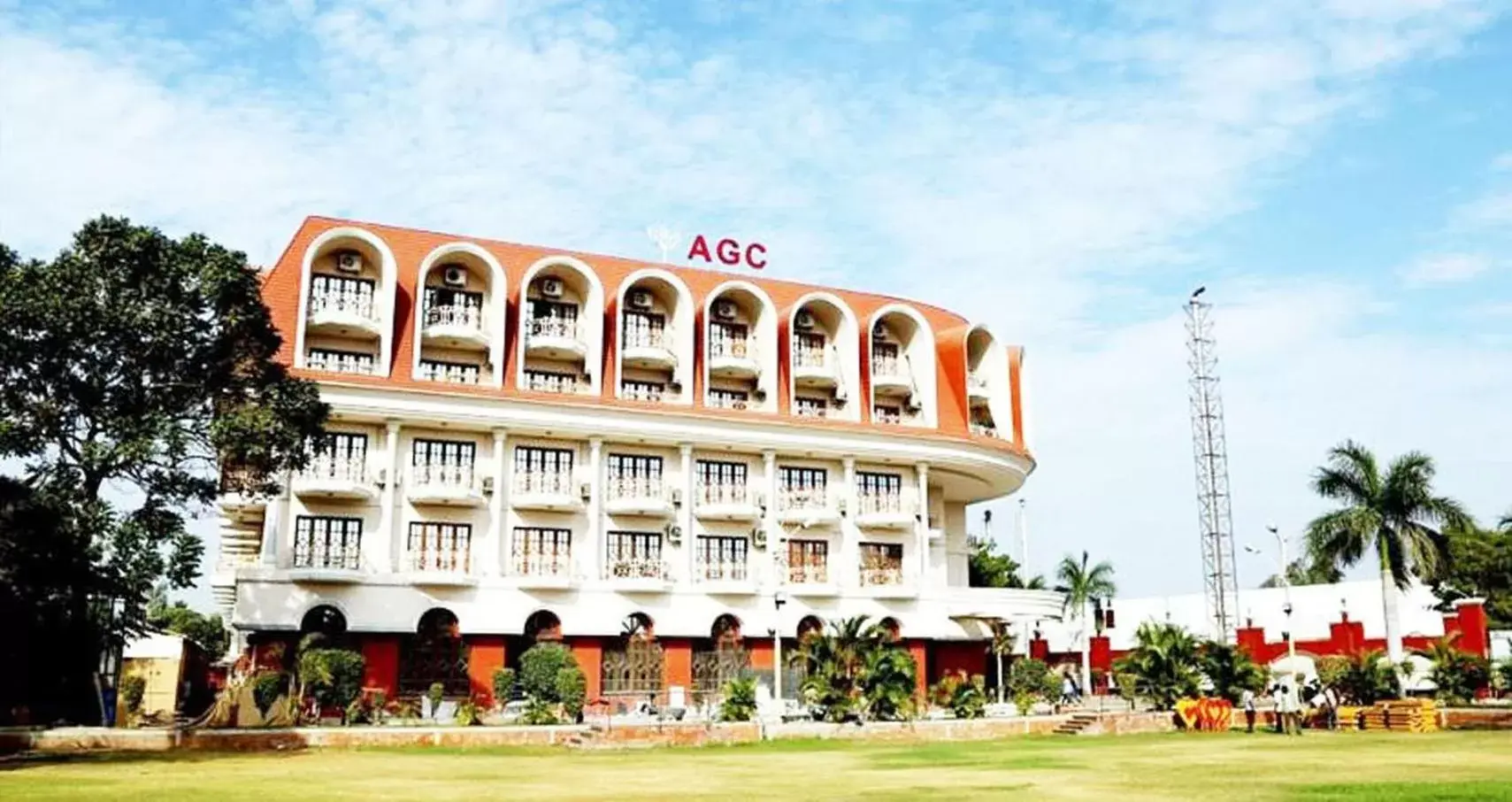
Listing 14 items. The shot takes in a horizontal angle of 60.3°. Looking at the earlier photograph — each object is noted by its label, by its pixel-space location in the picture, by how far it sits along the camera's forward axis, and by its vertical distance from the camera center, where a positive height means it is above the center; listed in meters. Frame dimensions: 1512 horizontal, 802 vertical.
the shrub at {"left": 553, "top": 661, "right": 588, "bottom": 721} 34.91 -0.99
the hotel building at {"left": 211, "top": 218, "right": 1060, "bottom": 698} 37.38 +5.59
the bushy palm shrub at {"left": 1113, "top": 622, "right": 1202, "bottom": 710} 36.69 -0.38
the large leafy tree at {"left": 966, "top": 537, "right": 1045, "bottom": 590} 59.56 +3.73
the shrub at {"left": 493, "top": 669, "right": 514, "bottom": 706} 36.66 -0.96
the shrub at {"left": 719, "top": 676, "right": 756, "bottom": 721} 31.36 -1.25
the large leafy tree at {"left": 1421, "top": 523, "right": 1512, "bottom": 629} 54.56 +3.49
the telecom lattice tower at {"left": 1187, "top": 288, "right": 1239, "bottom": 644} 54.47 +6.05
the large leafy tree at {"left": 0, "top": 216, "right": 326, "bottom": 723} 24.09 +4.98
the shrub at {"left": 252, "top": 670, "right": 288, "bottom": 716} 32.00 -0.96
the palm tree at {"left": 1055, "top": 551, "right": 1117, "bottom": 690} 58.94 +2.92
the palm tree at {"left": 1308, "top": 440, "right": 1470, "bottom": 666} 41.69 +4.26
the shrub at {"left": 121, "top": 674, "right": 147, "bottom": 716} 31.62 -1.08
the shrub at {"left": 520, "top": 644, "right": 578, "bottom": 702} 36.12 -0.49
